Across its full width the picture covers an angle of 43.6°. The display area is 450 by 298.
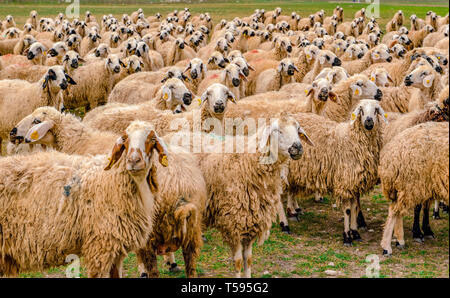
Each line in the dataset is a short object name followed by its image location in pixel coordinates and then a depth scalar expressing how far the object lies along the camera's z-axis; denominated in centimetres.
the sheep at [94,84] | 1343
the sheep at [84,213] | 480
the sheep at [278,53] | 1588
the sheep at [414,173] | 605
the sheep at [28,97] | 993
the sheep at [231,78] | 1106
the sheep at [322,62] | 1262
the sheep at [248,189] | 584
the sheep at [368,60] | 1404
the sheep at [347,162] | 729
